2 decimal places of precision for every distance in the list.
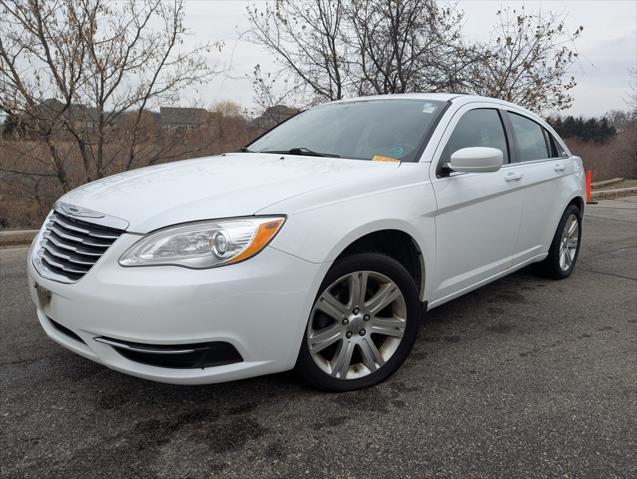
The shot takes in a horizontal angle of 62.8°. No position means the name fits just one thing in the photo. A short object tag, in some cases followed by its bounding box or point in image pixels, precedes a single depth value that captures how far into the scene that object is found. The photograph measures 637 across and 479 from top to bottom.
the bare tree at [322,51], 9.43
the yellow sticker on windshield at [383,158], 2.99
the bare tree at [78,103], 7.69
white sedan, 2.12
